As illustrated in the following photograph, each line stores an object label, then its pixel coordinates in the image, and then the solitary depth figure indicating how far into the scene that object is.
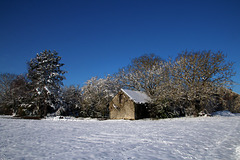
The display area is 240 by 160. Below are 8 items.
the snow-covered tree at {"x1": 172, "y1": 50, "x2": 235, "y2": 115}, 21.86
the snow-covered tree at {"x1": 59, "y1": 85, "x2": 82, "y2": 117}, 37.13
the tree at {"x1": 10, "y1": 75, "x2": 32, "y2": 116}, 32.62
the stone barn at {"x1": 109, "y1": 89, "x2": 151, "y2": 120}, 24.73
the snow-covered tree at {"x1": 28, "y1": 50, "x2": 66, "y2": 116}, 30.25
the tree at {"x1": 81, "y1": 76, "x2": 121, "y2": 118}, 32.25
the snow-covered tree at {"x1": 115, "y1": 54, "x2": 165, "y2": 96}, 29.19
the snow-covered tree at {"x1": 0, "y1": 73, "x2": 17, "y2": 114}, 36.84
